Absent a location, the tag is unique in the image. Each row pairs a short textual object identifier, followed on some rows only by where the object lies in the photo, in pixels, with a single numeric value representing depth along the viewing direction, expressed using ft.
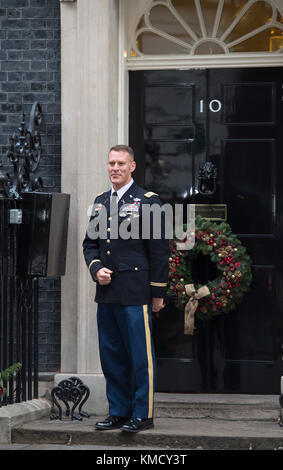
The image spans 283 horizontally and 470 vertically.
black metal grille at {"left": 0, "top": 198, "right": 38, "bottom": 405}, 47.21
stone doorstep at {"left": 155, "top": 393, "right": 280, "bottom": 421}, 49.57
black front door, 52.90
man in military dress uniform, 44.14
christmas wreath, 51.11
